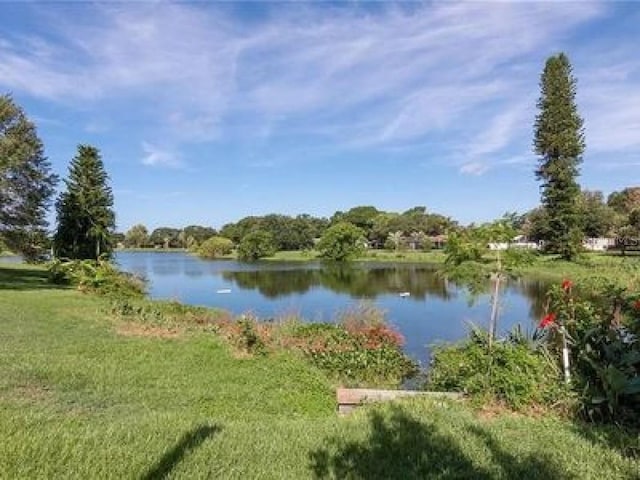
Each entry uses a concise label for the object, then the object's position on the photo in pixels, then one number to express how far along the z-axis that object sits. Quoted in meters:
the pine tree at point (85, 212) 36.22
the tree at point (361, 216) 115.50
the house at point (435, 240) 95.92
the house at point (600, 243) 77.49
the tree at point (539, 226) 50.53
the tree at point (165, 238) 146.25
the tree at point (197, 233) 135.68
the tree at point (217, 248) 102.56
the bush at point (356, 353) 10.40
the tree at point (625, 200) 61.25
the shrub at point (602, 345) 5.91
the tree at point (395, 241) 99.12
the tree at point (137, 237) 146.12
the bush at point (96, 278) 22.92
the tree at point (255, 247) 90.58
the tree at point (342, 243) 81.19
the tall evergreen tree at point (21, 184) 23.02
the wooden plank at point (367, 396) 6.66
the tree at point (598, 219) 68.00
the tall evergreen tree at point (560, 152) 49.41
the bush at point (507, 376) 6.47
